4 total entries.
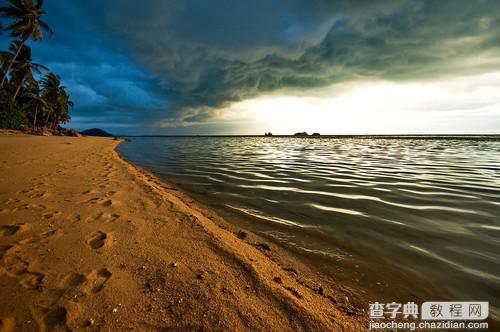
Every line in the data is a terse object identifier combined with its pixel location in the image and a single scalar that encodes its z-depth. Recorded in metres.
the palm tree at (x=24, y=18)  26.47
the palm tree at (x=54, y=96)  52.72
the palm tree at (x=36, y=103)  43.51
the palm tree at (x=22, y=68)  31.66
